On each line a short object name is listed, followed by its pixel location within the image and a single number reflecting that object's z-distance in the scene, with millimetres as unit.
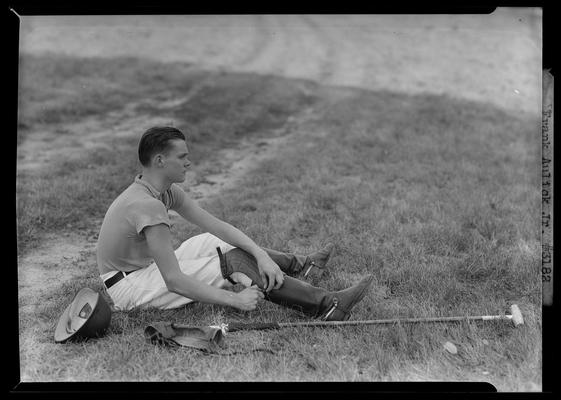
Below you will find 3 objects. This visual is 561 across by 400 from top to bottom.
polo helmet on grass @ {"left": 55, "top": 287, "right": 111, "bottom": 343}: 3777
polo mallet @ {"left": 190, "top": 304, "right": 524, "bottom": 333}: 3936
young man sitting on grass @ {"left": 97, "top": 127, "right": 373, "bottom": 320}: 3816
